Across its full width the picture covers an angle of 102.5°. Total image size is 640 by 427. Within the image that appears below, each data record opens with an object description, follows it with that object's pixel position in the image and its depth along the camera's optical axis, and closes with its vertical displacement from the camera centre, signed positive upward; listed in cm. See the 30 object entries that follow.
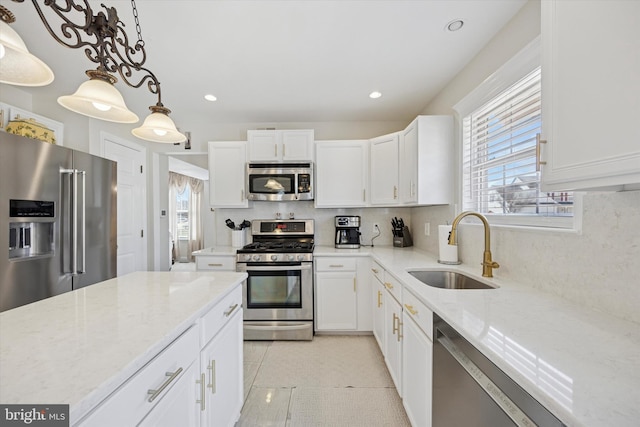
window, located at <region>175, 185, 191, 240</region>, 716 -8
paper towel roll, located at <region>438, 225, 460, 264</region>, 201 -28
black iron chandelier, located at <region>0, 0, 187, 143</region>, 86 +53
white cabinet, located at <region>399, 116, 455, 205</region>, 227 +47
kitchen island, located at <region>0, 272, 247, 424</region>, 55 -37
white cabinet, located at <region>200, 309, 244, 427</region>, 112 -81
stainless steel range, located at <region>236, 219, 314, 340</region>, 268 -80
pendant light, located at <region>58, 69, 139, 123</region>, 106 +49
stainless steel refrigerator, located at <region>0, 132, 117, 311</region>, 164 -5
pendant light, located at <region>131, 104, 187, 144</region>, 143 +48
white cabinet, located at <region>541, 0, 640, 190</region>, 66 +35
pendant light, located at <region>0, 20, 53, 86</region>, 89 +52
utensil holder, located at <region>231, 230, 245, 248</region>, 321 -32
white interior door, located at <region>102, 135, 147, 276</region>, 311 +15
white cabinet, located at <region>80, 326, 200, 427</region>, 61 -51
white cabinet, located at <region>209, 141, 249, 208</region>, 309 +49
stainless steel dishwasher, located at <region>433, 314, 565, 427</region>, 68 -58
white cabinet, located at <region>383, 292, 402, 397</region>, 171 -91
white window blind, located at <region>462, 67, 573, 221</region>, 140 +37
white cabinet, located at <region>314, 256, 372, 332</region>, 274 -89
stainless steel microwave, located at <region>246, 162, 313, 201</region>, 300 +36
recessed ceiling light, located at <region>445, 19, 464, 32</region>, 160 +119
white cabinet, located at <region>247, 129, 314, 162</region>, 302 +81
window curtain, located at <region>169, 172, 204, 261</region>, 690 -10
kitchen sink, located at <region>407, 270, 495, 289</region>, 179 -47
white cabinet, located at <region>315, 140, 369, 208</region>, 307 +46
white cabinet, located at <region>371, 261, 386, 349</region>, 224 -83
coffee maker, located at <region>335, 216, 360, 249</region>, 307 -23
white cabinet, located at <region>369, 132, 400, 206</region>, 278 +49
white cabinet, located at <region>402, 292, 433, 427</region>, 124 -81
